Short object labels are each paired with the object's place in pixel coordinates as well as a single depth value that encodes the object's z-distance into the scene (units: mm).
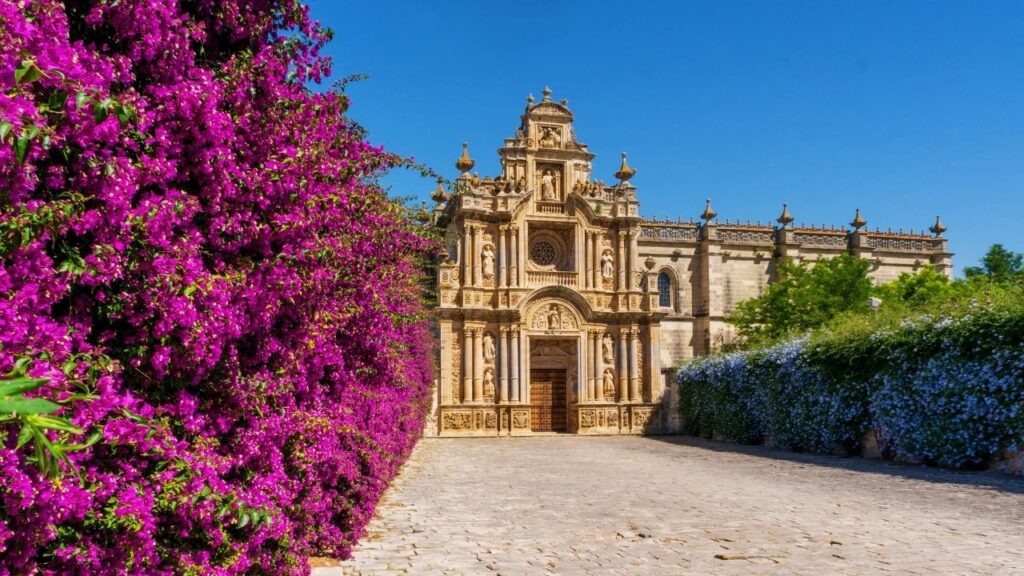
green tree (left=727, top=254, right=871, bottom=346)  31188
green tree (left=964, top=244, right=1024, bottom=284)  38062
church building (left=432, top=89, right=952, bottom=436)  28781
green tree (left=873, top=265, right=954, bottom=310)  31172
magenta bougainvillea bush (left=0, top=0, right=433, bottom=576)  2609
